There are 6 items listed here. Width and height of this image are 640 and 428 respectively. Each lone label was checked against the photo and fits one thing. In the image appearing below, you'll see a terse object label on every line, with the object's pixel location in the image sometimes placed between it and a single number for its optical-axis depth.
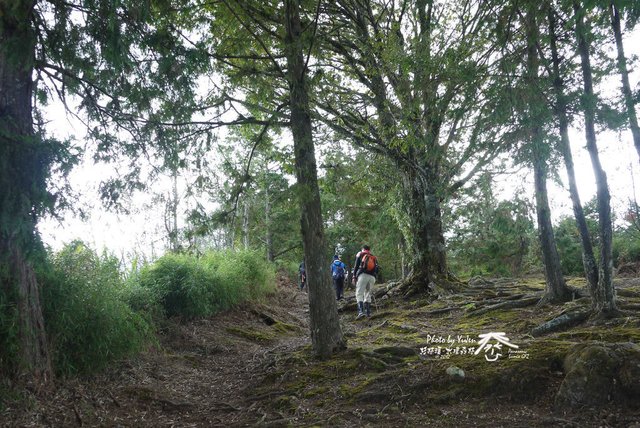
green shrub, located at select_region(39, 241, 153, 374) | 4.97
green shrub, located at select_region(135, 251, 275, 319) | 8.00
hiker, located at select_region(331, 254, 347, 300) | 13.65
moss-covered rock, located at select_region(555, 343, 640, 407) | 3.61
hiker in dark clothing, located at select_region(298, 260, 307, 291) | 16.96
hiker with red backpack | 9.96
